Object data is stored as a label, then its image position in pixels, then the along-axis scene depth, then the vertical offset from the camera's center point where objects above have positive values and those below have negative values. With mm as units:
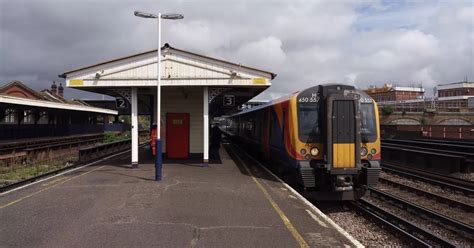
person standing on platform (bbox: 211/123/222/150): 21984 -644
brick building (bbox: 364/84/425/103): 133375 +10405
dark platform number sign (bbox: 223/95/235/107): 15883 +1006
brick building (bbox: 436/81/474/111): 96825 +8320
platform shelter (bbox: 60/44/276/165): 13938 +1752
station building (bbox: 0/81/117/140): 24797 +1011
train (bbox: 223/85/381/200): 9531 -367
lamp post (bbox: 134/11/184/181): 11223 +843
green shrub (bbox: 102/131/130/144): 37138 -1042
